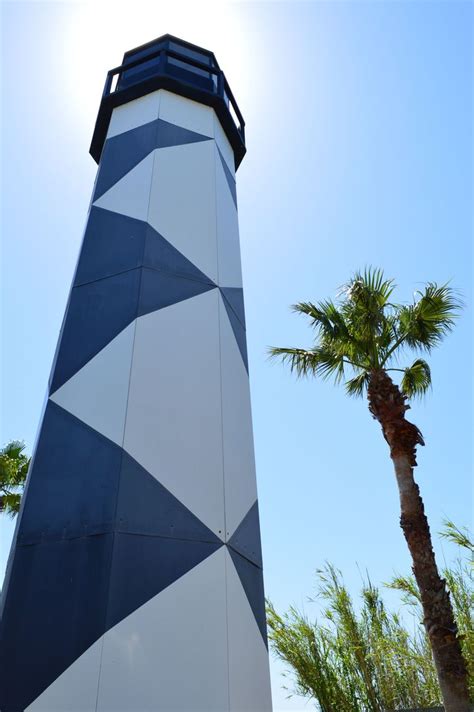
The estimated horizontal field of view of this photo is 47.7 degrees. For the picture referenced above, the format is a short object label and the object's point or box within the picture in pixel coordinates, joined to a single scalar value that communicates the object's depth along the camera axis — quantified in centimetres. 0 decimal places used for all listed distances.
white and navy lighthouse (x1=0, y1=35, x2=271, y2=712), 444
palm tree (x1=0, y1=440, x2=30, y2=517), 1257
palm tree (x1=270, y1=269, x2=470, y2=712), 736
